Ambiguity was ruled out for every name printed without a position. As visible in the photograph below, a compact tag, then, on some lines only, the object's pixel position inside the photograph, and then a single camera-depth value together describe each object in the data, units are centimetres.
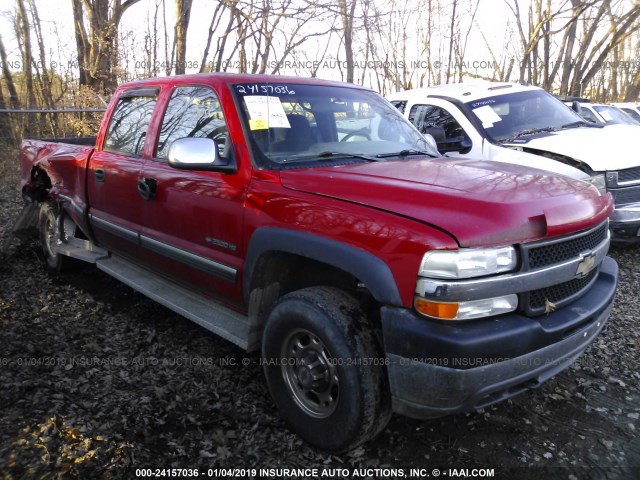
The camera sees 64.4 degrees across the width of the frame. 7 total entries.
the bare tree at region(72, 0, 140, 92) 1309
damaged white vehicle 530
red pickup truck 215
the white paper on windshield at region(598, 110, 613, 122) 1200
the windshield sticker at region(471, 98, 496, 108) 640
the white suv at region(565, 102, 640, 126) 1152
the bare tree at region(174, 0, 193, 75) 1229
